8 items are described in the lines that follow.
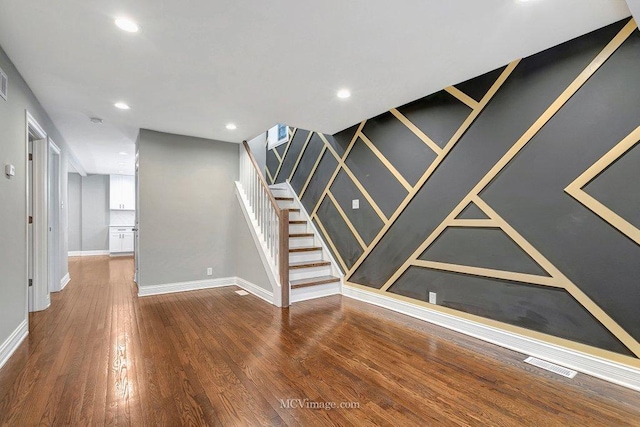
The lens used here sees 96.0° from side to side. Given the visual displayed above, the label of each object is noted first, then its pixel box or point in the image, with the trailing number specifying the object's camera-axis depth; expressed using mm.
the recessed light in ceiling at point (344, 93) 3046
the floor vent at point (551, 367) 2075
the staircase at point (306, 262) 4055
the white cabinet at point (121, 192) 8867
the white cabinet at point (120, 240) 8781
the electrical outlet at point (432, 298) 3116
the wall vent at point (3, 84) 2273
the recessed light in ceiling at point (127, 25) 1946
